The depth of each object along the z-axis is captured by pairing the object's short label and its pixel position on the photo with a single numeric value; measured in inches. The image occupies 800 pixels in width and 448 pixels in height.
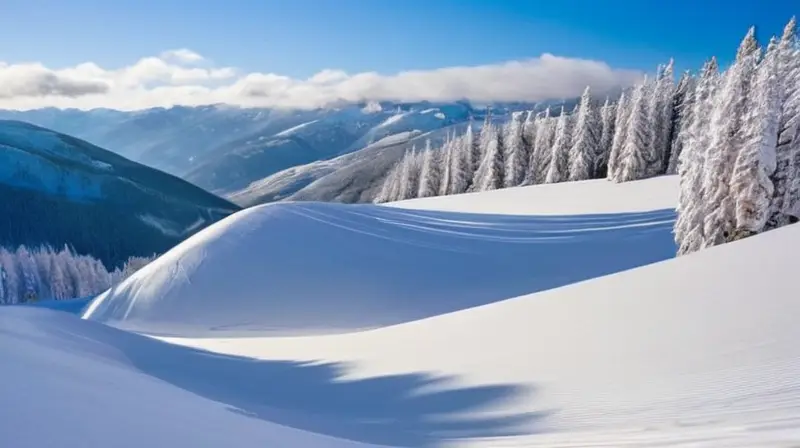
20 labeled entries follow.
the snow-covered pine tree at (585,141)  2041.1
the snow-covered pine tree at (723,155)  748.0
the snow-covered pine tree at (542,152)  2304.4
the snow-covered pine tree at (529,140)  2341.7
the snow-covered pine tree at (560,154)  2130.9
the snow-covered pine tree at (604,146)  2165.8
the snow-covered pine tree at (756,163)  711.7
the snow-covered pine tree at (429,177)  2655.0
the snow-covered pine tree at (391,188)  3088.1
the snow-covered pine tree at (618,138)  1828.2
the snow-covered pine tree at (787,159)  716.0
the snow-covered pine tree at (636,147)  1734.7
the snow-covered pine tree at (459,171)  2534.4
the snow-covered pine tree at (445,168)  2593.5
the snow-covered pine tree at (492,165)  2332.7
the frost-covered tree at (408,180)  2891.2
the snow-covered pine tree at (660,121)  1830.7
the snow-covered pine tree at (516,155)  2304.4
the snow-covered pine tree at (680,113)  1867.9
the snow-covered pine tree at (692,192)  781.9
